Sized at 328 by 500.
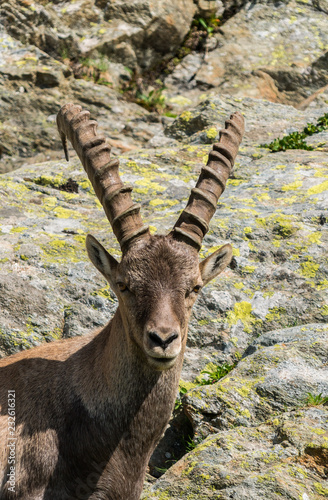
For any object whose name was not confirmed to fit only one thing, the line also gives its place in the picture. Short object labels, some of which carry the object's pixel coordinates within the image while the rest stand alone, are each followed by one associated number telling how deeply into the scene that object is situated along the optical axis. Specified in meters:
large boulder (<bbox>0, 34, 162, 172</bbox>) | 30.36
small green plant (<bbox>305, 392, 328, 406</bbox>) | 14.37
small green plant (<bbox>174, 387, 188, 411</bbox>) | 16.45
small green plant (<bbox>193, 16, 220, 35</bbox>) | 40.06
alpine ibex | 12.44
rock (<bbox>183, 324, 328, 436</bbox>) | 14.77
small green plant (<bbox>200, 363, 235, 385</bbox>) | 17.31
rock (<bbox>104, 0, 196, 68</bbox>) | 38.59
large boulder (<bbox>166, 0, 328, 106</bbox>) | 36.94
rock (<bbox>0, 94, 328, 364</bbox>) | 18.59
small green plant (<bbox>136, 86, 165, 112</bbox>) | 36.34
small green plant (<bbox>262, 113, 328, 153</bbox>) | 26.56
